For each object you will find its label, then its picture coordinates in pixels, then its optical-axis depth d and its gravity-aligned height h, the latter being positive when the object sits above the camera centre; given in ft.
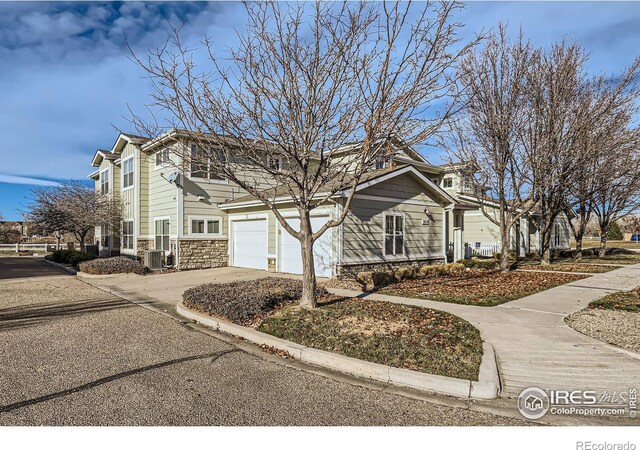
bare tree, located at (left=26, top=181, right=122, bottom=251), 62.80 +5.07
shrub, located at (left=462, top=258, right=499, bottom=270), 54.52 -4.03
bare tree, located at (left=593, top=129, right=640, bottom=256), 54.90 +8.85
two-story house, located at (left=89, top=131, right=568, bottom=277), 43.21 +2.09
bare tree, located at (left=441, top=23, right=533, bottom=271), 47.47 +14.63
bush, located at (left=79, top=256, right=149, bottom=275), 49.09 -3.51
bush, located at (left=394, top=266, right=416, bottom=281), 40.67 -3.97
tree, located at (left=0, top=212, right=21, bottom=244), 127.03 +1.78
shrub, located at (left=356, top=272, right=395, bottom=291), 35.96 -4.14
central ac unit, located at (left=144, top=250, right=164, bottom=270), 51.98 -2.70
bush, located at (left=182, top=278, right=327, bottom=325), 22.76 -3.91
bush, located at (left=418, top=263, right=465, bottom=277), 44.34 -4.05
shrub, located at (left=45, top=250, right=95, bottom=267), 62.75 -2.99
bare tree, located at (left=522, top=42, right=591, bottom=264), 48.62 +15.46
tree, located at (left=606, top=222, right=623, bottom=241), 170.29 +0.08
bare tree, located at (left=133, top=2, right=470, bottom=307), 21.70 +7.87
